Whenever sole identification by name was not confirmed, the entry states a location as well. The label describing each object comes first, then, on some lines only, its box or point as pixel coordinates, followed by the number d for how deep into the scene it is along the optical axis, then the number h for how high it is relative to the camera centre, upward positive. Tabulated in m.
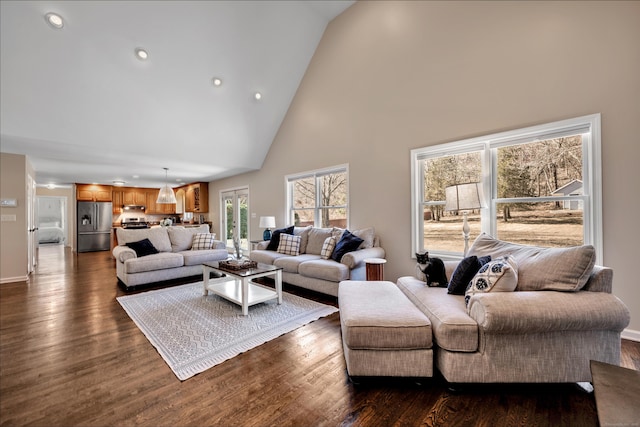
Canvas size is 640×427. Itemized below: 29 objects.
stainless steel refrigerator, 8.42 -0.34
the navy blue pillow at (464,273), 2.28 -0.53
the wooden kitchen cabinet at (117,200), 9.19 +0.53
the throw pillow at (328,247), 4.11 -0.52
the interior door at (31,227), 5.05 -0.22
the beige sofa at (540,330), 1.63 -0.75
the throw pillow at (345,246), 3.88 -0.48
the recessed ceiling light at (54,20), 2.95 +2.19
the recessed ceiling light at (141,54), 3.61 +2.19
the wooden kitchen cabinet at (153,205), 9.88 +0.37
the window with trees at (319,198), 4.95 +0.32
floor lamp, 2.76 +0.16
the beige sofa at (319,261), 3.58 -0.71
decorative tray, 3.44 -0.67
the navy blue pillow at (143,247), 4.43 -0.54
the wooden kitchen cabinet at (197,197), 8.88 +0.58
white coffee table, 3.06 -0.99
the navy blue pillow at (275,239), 5.00 -0.47
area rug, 2.21 -1.14
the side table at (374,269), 3.36 -0.71
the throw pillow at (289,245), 4.65 -0.55
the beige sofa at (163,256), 4.12 -0.70
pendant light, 6.23 +0.44
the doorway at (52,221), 10.46 -0.21
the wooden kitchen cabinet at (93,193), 8.56 +0.75
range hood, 9.41 +0.29
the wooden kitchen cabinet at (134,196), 9.42 +0.67
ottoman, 1.77 -0.88
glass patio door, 7.46 -0.04
